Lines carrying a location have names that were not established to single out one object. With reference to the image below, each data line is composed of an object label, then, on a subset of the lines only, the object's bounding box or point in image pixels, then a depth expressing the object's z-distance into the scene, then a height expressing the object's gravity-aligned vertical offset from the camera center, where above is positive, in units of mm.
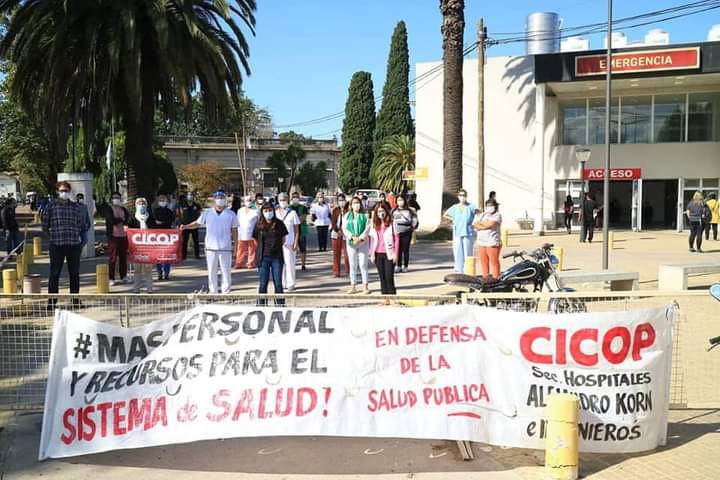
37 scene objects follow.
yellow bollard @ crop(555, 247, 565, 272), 15331 -686
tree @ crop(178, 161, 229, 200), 62031 +4436
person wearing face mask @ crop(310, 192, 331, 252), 18709 +252
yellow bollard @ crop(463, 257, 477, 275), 12344 -779
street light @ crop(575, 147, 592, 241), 25625 +2741
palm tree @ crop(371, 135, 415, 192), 49594 +4794
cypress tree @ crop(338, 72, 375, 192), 63594 +9092
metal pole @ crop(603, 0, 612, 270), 14719 +1658
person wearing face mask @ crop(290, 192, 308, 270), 16219 +18
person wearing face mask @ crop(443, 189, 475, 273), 12836 -61
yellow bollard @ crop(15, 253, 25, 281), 14259 -957
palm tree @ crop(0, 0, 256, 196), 17609 +4571
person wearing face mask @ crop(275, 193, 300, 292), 12156 -238
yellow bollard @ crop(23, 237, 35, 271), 17594 -925
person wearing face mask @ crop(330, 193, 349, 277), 14562 -207
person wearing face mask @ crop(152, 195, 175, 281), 14320 +121
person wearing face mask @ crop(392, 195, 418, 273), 14398 +62
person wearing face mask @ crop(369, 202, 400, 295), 10984 -407
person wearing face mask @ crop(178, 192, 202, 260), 18281 +184
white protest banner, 4777 -1130
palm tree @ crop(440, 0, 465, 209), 24906 +4646
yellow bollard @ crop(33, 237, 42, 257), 19933 -742
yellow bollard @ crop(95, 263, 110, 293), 11586 -987
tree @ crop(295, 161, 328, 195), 67188 +4632
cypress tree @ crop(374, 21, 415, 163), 56656 +11564
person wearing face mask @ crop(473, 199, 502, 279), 12133 -244
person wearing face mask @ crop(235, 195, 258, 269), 12852 -255
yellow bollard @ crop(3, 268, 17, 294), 10852 -960
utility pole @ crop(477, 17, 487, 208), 26062 +4805
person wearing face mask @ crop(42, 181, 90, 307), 10117 -88
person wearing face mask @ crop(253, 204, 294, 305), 10344 -387
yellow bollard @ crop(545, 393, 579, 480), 4512 -1485
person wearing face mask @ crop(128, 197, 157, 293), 12239 -90
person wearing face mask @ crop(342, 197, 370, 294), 11734 -188
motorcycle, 7864 -669
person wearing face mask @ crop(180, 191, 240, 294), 10750 -238
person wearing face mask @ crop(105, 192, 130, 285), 13406 -260
